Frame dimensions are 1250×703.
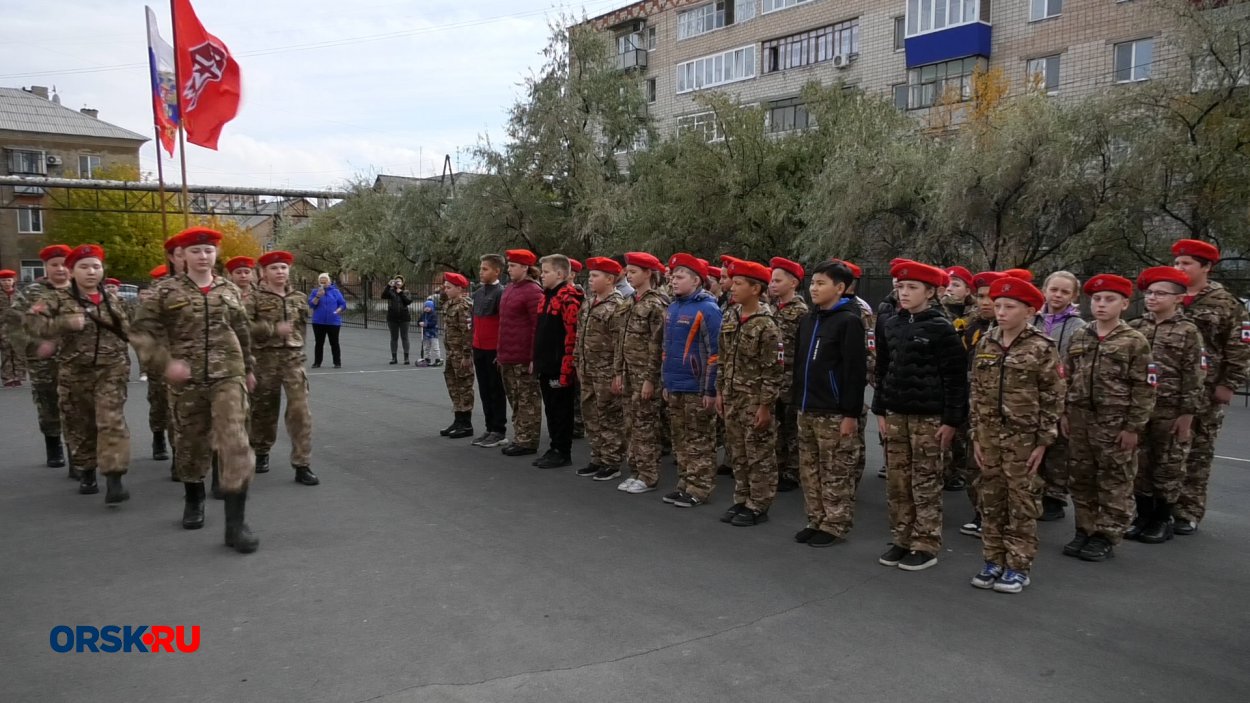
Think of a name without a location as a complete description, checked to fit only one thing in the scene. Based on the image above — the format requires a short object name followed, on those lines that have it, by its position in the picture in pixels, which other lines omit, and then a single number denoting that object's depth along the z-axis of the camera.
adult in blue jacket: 17.66
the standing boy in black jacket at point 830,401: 5.73
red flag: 9.42
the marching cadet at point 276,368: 7.76
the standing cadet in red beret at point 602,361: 7.92
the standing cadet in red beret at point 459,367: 10.20
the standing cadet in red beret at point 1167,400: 5.96
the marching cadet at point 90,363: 6.85
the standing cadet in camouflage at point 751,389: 6.32
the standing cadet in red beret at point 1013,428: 4.99
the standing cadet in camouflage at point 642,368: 7.42
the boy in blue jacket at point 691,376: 6.89
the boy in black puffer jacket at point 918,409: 5.32
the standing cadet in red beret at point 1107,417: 5.61
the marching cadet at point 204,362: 5.72
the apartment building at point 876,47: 28.83
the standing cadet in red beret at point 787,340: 6.61
